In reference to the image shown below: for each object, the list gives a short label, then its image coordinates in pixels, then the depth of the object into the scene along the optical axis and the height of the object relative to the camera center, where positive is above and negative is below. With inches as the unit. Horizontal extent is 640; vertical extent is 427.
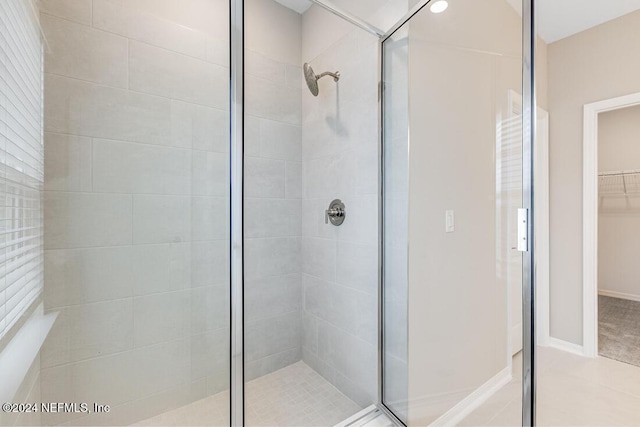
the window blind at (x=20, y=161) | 30.3 +6.1
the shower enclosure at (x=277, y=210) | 36.7 +0.5
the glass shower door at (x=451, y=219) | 41.8 -1.0
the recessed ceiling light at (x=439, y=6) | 46.4 +35.4
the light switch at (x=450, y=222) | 47.9 -1.6
